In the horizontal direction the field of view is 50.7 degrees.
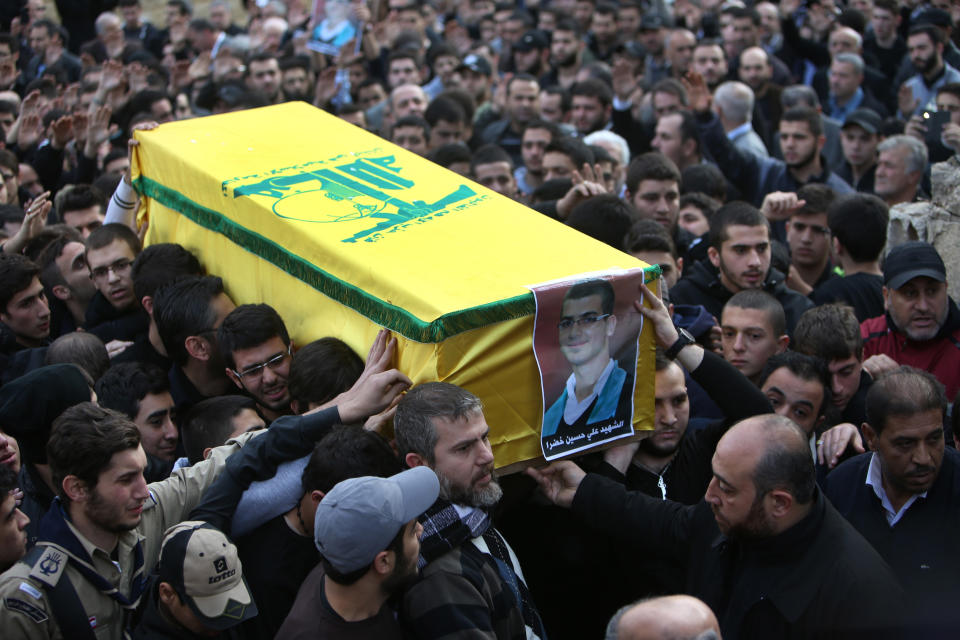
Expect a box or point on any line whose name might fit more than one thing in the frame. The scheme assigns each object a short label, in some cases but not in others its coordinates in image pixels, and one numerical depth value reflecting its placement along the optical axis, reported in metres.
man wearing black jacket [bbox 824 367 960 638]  3.24
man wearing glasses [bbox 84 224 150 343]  4.64
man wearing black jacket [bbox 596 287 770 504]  3.51
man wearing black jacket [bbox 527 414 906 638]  2.68
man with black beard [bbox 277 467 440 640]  2.54
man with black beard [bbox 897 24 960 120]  9.23
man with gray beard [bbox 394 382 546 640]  2.75
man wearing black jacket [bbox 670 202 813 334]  4.94
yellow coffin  3.17
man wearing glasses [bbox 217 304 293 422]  3.67
